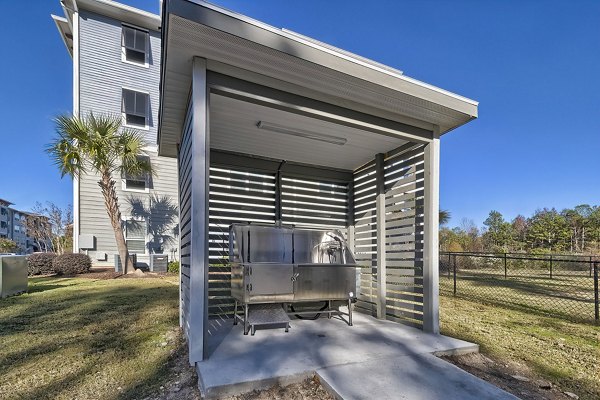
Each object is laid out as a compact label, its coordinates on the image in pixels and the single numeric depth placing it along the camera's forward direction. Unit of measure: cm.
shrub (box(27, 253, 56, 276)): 1072
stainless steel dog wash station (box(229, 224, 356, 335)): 370
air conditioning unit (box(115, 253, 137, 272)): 1091
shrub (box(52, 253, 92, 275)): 1001
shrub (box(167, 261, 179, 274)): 1117
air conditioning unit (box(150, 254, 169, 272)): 1126
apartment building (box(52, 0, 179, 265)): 1137
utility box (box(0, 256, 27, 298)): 636
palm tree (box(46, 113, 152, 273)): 922
